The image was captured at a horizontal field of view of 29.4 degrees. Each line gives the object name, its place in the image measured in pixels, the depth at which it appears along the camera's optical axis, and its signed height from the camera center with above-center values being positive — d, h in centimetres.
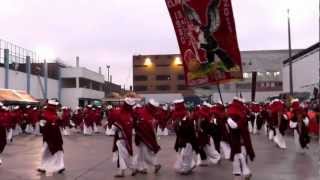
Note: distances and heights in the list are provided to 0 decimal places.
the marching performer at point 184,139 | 1480 -92
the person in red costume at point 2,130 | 1838 -78
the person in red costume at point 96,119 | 4119 -113
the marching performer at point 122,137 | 1445 -82
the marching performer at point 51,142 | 1531 -98
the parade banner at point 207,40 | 1702 +179
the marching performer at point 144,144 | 1523 -104
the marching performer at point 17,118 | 3378 -82
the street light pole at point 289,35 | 4164 +446
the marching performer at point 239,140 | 1274 -83
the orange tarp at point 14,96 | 3850 +52
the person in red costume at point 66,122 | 3773 -118
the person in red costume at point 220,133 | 1775 -94
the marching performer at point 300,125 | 2016 -84
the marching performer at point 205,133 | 1567 -88
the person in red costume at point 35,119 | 3756 -94
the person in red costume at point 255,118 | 3319 -103
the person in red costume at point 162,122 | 3416 -115
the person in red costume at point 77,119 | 4169 -108
